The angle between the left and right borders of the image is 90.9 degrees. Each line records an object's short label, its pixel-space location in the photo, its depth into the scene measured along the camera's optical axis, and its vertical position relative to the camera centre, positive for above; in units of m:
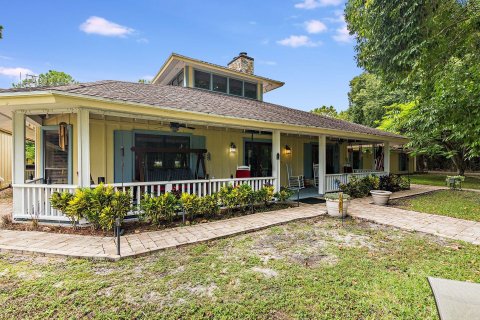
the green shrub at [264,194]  7.03 -1.09
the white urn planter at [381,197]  8.04 -1.35
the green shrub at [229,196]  6.50 -1.04
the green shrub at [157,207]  5.32 -1.08
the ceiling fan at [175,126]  7.41 +1.07
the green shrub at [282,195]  7.64 -1.19
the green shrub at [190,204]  5.74 -1.10
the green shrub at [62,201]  4.97 -0.87
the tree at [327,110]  34.75 +7.22
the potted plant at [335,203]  6.49 -1.26
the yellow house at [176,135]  5.32 +0.86
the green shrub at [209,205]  6.00 -1.20
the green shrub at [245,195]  6.68 -1.03
